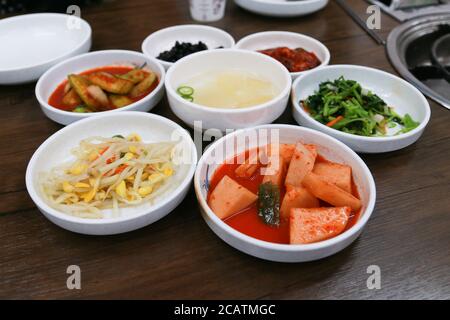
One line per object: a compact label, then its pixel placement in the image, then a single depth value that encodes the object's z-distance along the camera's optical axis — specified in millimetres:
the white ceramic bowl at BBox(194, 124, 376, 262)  342
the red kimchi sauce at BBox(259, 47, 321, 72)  544
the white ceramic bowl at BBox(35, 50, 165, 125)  468
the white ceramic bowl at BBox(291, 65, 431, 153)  438
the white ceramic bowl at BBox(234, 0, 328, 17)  660
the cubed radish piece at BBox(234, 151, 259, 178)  416
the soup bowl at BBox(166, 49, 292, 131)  437
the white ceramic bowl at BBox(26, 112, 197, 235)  359
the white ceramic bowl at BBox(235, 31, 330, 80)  585
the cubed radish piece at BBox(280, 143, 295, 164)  418
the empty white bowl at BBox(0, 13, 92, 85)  587
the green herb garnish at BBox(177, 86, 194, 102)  478
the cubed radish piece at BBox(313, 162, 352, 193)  391
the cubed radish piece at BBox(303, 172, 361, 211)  377
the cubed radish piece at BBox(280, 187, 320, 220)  375
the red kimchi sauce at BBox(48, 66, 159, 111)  500
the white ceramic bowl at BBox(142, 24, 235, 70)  596
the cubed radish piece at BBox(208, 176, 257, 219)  376
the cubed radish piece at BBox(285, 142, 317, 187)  399
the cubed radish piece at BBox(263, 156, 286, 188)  399
